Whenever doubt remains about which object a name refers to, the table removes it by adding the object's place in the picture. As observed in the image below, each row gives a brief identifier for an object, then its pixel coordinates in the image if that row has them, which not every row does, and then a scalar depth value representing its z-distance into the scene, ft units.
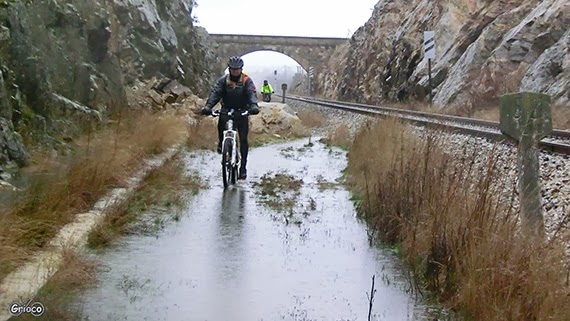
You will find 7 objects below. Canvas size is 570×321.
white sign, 98.53
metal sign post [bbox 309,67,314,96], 292.20
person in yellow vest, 132.67
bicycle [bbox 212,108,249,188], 39.29
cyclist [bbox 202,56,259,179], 39.86
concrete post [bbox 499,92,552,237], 22.45
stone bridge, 287.89
